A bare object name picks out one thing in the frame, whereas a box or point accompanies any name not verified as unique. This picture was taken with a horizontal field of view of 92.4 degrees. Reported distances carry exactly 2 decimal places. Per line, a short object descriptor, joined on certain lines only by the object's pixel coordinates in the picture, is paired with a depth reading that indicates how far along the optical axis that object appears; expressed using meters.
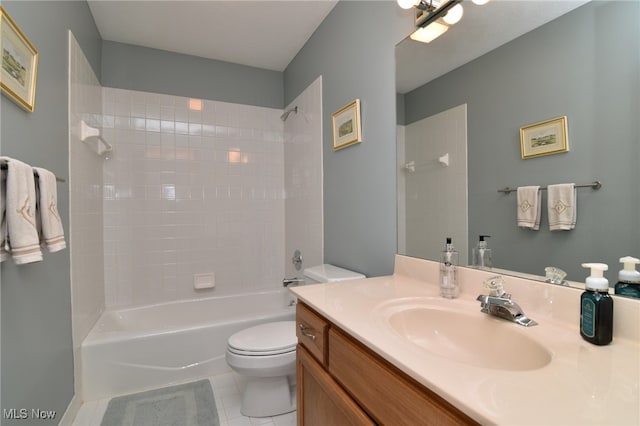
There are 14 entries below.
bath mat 1.64
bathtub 1.85
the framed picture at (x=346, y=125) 1.77
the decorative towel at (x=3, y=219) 0.91
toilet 1.57
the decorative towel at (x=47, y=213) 1.08
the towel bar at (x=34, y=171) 0.93
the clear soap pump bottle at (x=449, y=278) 1.12
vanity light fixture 1.26
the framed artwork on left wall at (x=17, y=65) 1.00
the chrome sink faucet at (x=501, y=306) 0.85
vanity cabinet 0.60
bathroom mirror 0.78
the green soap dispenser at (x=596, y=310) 0.69
